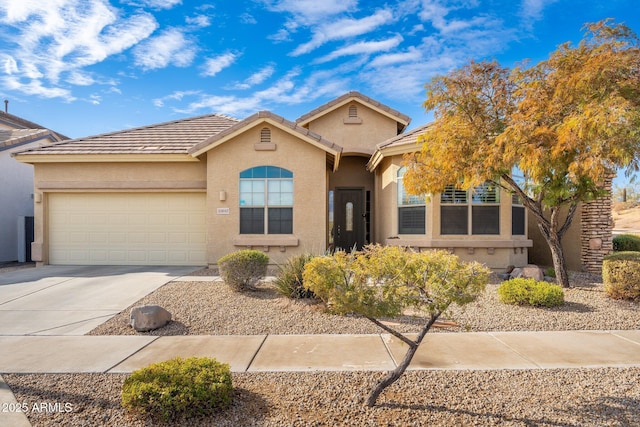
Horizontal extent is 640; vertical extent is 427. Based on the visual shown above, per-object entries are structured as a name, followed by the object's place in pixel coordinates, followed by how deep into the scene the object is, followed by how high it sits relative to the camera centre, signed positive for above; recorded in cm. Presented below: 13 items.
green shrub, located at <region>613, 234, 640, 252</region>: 1247 -107
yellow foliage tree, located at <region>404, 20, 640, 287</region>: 641 +171
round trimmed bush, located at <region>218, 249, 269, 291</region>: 783 -123
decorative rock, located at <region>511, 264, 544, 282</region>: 886 -152
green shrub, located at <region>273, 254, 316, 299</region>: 730 -141
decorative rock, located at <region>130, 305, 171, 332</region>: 580 -171
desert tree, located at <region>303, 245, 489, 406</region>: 334 -69
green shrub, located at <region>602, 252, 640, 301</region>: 705 -128
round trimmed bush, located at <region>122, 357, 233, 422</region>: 319 -162
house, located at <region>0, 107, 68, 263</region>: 1377 +48
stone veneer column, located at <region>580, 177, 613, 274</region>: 1068 -58
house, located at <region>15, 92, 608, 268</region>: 1061 +32
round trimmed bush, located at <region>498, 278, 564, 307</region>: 682 -155
